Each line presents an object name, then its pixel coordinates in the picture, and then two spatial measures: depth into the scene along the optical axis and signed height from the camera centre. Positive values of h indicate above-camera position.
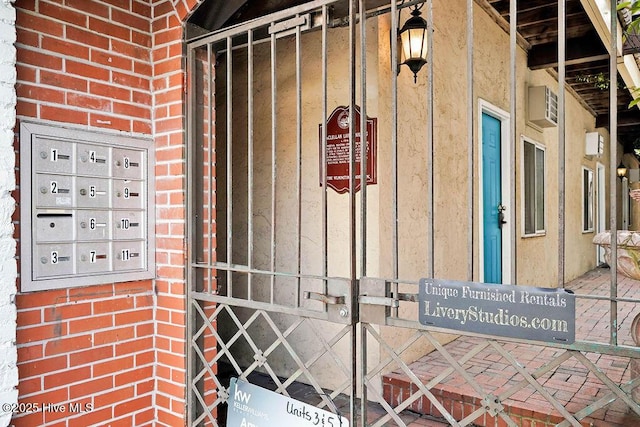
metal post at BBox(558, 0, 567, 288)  1.33 +0.22
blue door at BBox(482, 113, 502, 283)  4.42 +0.12
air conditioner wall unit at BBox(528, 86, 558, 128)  5.55 +1.26
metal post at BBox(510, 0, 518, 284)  1.41 +0.31
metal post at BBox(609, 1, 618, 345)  1.24 +0.13
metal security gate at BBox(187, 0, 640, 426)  1.66 -0.05
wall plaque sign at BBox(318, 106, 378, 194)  2.96 +0.40
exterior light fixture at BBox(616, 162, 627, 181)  11.28 +0.93
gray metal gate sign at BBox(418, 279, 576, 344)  1.33 -0.30
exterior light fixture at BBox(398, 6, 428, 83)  2.92 +1.07
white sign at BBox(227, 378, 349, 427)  1.81 -0.82
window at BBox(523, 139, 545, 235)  5.58 +0.29
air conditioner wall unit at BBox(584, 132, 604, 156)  8.44 +1.18
